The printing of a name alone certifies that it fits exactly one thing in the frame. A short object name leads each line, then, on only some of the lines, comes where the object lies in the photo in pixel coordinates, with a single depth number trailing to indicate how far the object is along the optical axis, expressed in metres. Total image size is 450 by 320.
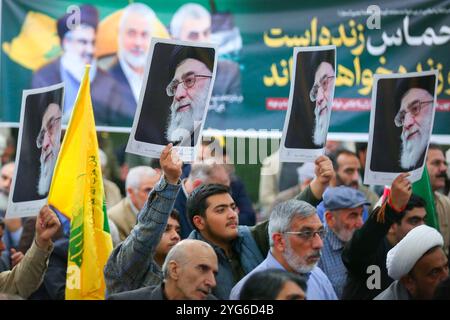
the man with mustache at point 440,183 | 17.11
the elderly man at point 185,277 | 11.40
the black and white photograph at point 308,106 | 13.71
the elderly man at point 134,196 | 16.20
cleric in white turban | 12.23
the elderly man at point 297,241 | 12.37
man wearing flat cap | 14.23
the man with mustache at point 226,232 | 12.94
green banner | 18.22
